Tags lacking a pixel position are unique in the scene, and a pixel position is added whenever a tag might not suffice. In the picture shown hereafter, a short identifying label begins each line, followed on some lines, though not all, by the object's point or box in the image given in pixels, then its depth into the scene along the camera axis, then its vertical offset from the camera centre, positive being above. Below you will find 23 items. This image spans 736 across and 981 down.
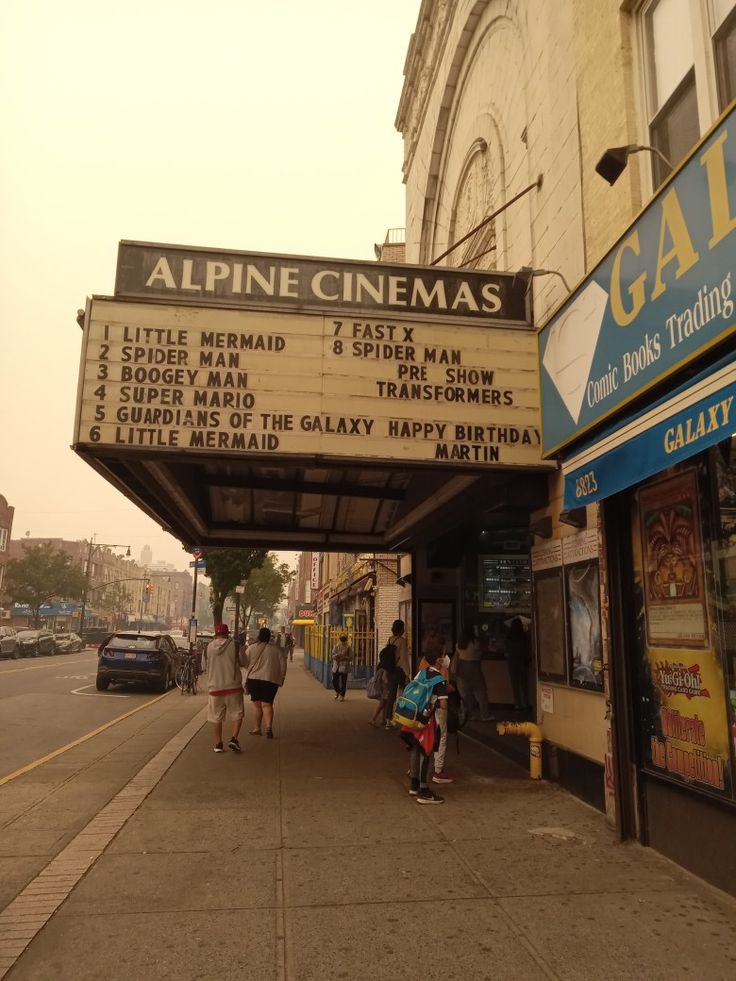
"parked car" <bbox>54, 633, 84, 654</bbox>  42.44 -1.72
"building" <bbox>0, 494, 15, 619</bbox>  62.72 +7.91
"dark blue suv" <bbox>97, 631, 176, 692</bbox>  19.00 -1.23
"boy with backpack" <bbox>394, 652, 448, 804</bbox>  6.50 -0.96
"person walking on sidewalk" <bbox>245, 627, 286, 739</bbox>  10.12 -0.82
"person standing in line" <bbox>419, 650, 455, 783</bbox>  7.46 -1.37
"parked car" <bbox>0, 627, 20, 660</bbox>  34.22 -1.39
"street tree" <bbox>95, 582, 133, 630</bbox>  103.50 +2.38
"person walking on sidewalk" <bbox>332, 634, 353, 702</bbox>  16.78 -1.15
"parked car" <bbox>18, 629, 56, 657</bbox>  37.16 -1.50
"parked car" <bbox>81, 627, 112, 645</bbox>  57.66 -1.67
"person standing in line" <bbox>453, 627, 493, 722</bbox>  10.92 -0.86
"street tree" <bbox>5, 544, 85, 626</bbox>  61.47 +3.25
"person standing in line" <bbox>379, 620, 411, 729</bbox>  11.45 -0.84
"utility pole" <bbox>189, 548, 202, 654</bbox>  27.41 -0.05
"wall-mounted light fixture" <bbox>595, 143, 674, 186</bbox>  5.52 +3.68
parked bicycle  19.00 -1.58
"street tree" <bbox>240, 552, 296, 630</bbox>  54.91 +2.77
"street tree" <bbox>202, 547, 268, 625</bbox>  29.77 +2.14
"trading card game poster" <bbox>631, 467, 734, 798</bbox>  4.62 -0.18
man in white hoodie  9.28 -0.90
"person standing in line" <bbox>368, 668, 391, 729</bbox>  11.50 -1.16
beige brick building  5.64 +4.68
